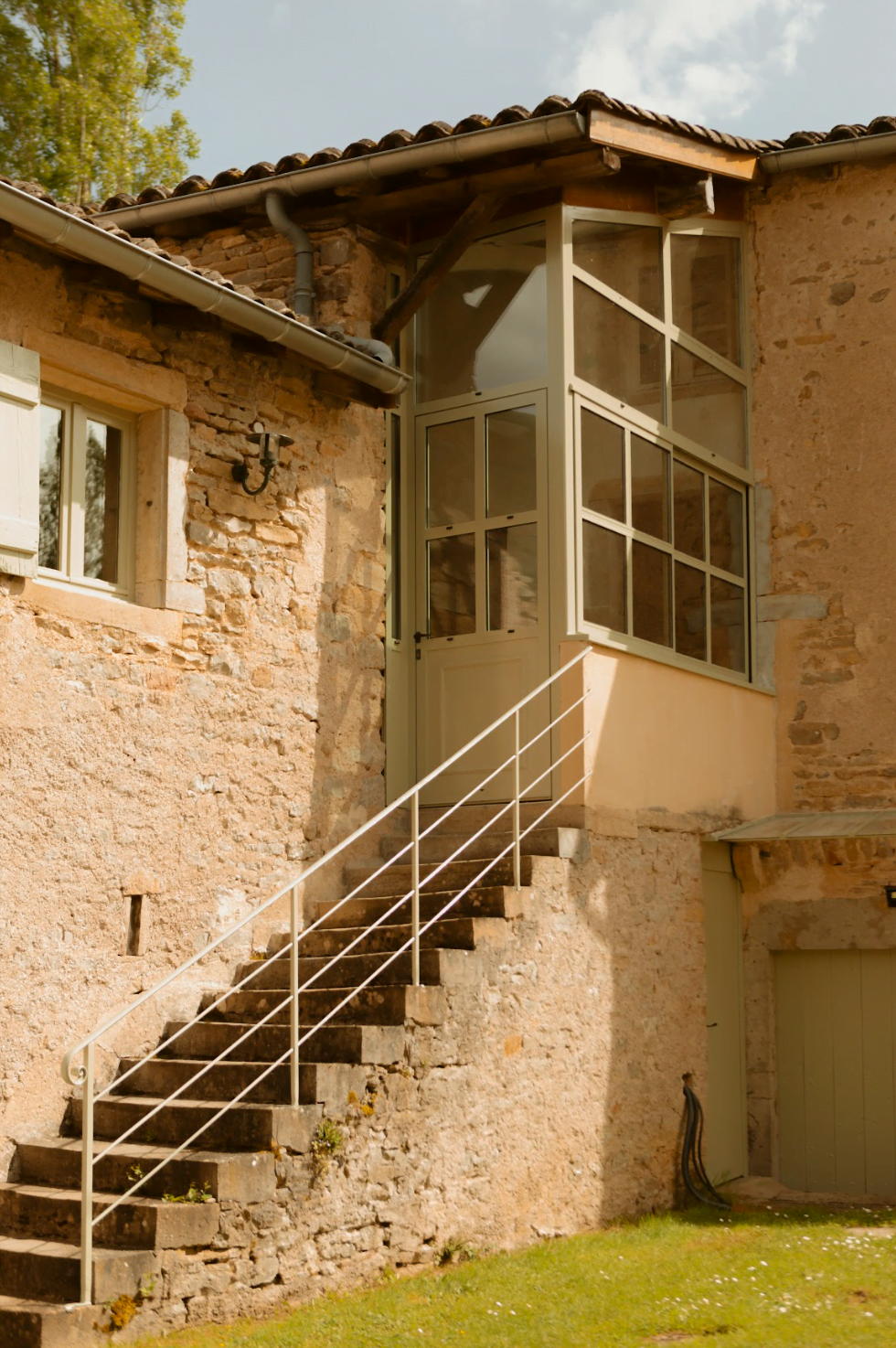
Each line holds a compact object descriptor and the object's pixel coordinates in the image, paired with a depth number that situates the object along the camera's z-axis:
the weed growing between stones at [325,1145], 6.14
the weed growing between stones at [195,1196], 5.81
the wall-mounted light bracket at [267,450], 7.89
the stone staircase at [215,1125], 5.53
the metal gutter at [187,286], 6.30
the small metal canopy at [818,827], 9.16
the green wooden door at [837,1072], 9.25
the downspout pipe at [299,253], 8.79
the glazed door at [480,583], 8.71
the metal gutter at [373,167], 8.07
